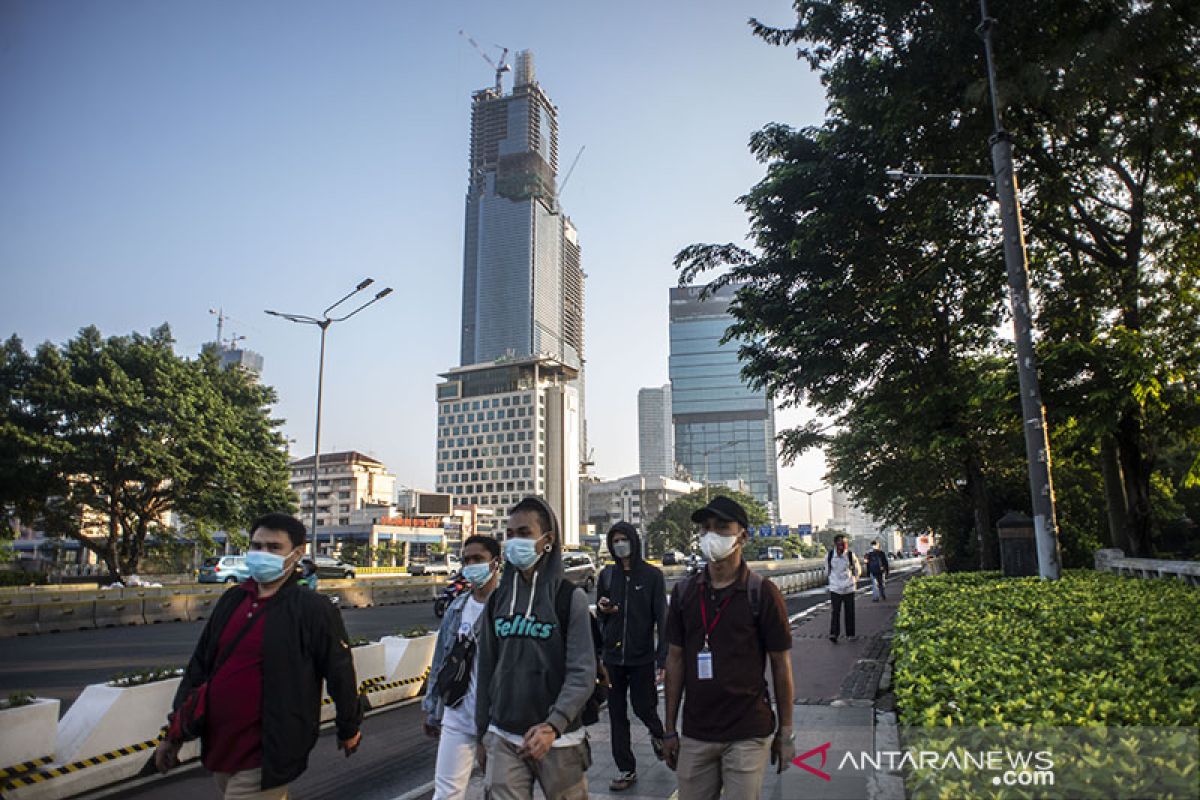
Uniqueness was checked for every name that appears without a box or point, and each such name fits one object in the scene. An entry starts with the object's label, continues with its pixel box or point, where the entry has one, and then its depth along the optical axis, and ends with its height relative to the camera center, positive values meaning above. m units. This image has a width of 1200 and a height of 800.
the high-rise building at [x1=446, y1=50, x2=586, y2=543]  138.88 +17.92
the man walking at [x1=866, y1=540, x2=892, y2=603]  22.86 -1.33
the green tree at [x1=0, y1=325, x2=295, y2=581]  30.69 +3.67
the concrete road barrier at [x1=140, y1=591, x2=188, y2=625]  21.70 -2.21
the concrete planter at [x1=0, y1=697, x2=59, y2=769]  5.35 -1.43
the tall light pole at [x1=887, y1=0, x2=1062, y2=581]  10.28 +1.99
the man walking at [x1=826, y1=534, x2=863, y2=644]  12.95 -1.02
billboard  87.19 +2.97
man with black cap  3.34 -0.72
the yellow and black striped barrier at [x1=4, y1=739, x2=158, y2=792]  5.39 -1.78
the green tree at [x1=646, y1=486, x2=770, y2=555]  99.19 -0.18
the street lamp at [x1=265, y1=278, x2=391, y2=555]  24.31 +7.11
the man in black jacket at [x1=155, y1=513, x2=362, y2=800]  3.39 -0.67
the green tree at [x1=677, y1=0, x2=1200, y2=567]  12.73 +6.20
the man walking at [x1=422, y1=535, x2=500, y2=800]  4.34 -1.03
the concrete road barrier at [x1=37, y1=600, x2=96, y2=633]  19.45 -2.16
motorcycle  19.18 -1.96
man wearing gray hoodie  3.39 -0.70
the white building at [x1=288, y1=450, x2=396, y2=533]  125.00 +7.84
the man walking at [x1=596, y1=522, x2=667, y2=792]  5.61 -0.89
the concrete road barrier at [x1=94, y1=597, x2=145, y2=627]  20.64 -2.19
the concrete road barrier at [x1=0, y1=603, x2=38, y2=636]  18.73 -2.13
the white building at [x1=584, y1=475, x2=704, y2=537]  159.50 +6.68
